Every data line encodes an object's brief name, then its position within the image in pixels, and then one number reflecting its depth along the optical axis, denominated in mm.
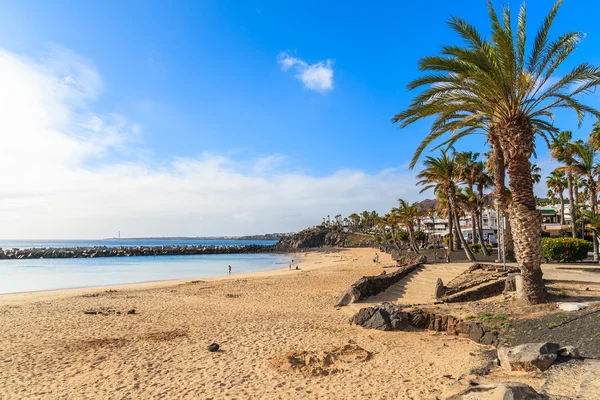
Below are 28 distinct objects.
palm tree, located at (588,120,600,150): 25661
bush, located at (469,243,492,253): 32812
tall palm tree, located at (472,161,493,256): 31186
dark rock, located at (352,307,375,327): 12414
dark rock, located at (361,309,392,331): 11688
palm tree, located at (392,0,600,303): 10836
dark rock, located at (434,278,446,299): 14875
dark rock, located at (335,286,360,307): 16234
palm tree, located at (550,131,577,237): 28048
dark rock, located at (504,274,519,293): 12890
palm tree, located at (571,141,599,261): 25734
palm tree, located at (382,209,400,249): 46878
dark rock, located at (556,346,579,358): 7051
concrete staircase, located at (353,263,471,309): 16125
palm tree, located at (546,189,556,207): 69412
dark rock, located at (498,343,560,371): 6961
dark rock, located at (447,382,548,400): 5113
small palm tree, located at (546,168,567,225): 44750
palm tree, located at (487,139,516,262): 17900
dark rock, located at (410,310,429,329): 11648
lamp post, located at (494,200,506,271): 17188
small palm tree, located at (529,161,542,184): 42381
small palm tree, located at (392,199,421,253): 42375
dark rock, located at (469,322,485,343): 9836
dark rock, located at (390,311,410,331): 11602
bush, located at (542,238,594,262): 19297
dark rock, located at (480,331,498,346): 9425
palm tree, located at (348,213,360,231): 127988
